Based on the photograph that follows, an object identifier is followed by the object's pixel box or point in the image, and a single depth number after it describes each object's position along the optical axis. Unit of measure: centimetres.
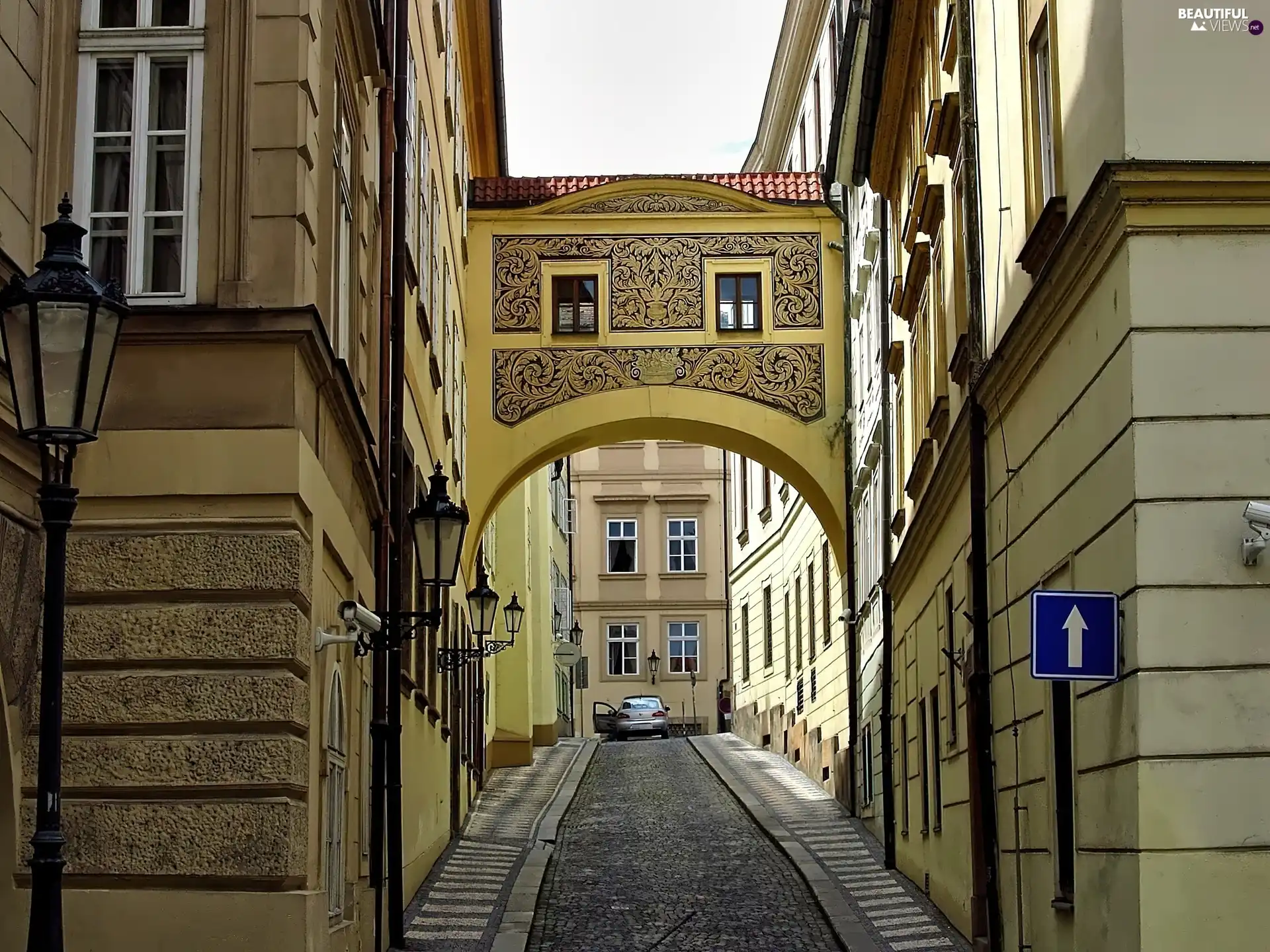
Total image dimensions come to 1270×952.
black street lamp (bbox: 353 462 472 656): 1417
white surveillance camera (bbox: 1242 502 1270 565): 891
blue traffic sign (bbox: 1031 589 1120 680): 912
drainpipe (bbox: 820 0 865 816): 2588
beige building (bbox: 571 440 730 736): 5788
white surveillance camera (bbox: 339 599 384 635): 1155
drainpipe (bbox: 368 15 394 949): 1471
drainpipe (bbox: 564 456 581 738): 5106
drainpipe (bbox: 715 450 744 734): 5119
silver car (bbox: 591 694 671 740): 4731
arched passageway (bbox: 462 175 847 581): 2747
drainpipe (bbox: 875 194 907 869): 2219
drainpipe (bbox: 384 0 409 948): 1504
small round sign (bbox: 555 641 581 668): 4062
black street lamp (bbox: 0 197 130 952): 646
